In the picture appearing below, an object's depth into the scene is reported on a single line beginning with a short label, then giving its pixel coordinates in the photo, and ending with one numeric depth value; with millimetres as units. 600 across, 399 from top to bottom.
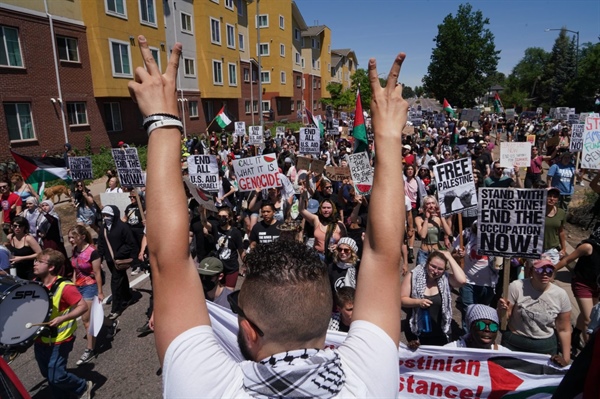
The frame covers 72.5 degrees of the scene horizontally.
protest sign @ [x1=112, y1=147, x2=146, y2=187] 8445
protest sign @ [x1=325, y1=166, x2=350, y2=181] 9984
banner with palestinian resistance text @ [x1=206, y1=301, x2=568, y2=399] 3203
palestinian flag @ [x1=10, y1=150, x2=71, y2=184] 8297
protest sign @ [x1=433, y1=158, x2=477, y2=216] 6832
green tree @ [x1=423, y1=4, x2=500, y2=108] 57031
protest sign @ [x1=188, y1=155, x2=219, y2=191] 9148
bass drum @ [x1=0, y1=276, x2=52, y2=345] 3764
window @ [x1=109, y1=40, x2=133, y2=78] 22484
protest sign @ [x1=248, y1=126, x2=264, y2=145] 17766
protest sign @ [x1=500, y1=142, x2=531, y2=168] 9898
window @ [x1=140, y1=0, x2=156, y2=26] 24625
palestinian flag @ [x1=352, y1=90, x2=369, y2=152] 8273
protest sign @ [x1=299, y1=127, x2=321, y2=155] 14102
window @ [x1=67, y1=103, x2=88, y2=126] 20969
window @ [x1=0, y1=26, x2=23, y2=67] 17484
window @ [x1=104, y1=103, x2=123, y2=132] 23281
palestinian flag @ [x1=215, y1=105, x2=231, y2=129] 18141
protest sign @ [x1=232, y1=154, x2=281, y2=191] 8453
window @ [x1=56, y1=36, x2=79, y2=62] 20312
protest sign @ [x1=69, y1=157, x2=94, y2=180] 10117
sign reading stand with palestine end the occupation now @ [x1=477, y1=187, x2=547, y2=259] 4793
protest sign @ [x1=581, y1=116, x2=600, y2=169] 9500
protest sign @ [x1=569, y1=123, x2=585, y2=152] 12673
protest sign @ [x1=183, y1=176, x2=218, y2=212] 6793
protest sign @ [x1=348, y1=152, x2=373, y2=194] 8398
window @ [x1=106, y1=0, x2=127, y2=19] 21969
